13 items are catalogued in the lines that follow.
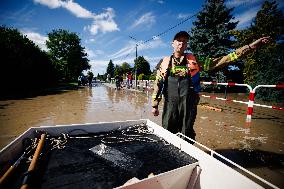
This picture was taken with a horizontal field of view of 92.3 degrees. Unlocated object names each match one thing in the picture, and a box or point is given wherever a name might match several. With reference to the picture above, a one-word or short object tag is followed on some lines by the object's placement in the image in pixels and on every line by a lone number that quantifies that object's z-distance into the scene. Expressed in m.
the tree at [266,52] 9.69
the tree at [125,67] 58.05
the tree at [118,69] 57.49
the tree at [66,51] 38.84
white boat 1.11
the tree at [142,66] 44.81
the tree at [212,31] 14.22
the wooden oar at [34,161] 1.13
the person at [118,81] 17.25
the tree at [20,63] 11.88
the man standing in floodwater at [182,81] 2.20
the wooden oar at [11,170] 1.12
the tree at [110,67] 79.10
